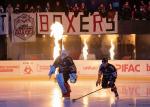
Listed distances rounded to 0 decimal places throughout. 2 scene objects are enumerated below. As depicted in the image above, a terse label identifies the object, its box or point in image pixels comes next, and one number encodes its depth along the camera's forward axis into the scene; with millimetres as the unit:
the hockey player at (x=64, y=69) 17375
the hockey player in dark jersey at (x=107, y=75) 17516
